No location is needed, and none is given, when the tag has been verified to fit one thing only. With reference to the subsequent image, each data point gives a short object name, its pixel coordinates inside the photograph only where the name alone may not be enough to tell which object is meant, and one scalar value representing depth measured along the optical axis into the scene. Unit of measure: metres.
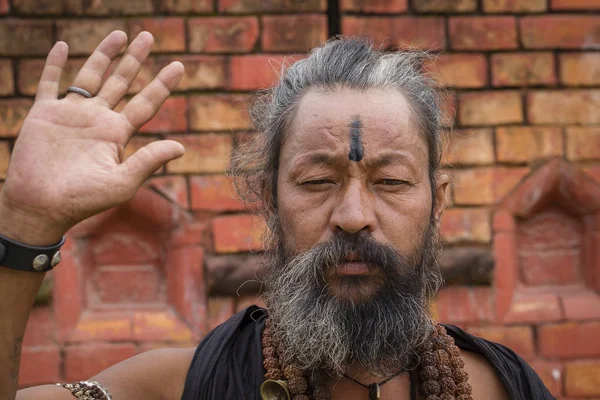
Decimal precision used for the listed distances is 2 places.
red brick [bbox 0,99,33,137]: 3.36
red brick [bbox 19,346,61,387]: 3.31
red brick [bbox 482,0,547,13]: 3.57
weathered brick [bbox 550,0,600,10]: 3.60
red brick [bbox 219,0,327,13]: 3.48
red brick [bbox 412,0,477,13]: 3.55
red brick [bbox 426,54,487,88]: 3.53
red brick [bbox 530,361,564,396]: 3.49
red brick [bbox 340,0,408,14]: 3.52
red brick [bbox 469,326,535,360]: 3.50
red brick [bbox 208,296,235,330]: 3.44
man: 2.46
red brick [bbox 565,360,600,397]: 3.49
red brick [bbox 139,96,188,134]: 3.43
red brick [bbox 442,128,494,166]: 3.50
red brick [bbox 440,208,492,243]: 3.51
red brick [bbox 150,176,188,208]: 3.42
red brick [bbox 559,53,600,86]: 3.58
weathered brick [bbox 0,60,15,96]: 3.39
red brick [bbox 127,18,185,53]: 3.44
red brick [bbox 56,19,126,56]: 3.42
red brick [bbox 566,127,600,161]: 3.56
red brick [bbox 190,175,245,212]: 3.43
